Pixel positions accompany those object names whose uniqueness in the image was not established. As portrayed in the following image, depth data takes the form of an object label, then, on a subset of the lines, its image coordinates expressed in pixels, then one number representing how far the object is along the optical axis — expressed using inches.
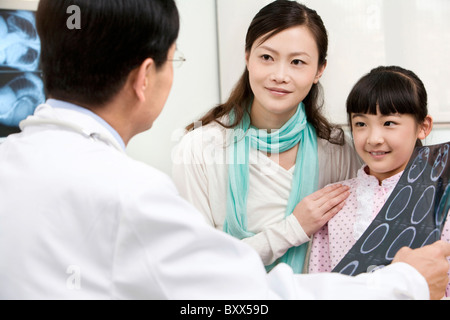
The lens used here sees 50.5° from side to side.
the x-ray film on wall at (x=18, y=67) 72.8
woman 58.7
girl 52.2
